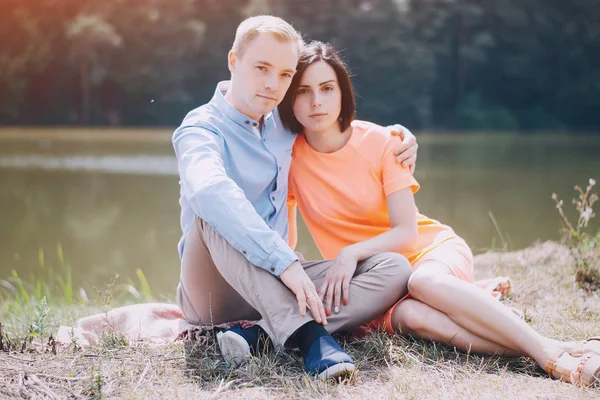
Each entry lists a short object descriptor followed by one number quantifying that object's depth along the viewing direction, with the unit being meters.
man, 2.09
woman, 2.24
